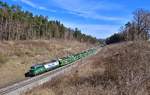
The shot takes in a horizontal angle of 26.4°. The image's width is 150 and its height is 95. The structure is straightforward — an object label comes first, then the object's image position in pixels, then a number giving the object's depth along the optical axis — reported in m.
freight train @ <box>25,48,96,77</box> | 50.53
